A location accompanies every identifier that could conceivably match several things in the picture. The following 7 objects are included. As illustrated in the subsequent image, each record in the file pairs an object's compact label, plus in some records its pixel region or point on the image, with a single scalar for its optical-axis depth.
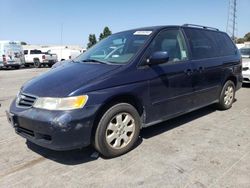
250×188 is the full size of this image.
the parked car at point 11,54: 16.16
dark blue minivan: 2.40
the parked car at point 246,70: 6.63
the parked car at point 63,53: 20.02
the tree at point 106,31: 48.09
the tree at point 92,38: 49.00
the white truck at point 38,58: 18.21
